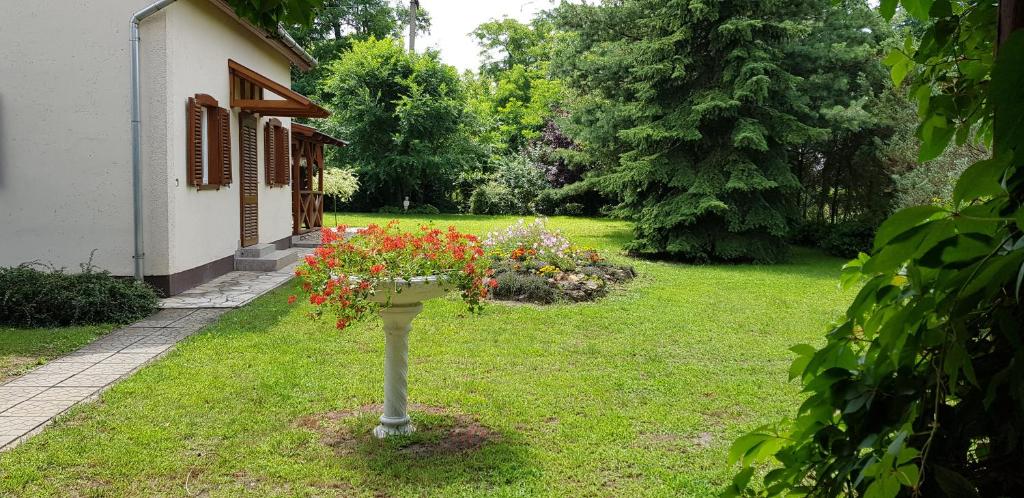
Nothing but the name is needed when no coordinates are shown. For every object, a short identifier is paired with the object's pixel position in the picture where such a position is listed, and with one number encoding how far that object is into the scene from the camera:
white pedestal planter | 4.55
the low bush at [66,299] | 7.70
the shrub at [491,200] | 27.45
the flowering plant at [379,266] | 4.36
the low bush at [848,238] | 16.06
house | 8.78
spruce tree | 13.97
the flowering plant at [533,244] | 11.04
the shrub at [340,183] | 22.17
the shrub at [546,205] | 27.17
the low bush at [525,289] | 9.77
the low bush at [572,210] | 26.98
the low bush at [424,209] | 27.68
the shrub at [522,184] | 27.47
